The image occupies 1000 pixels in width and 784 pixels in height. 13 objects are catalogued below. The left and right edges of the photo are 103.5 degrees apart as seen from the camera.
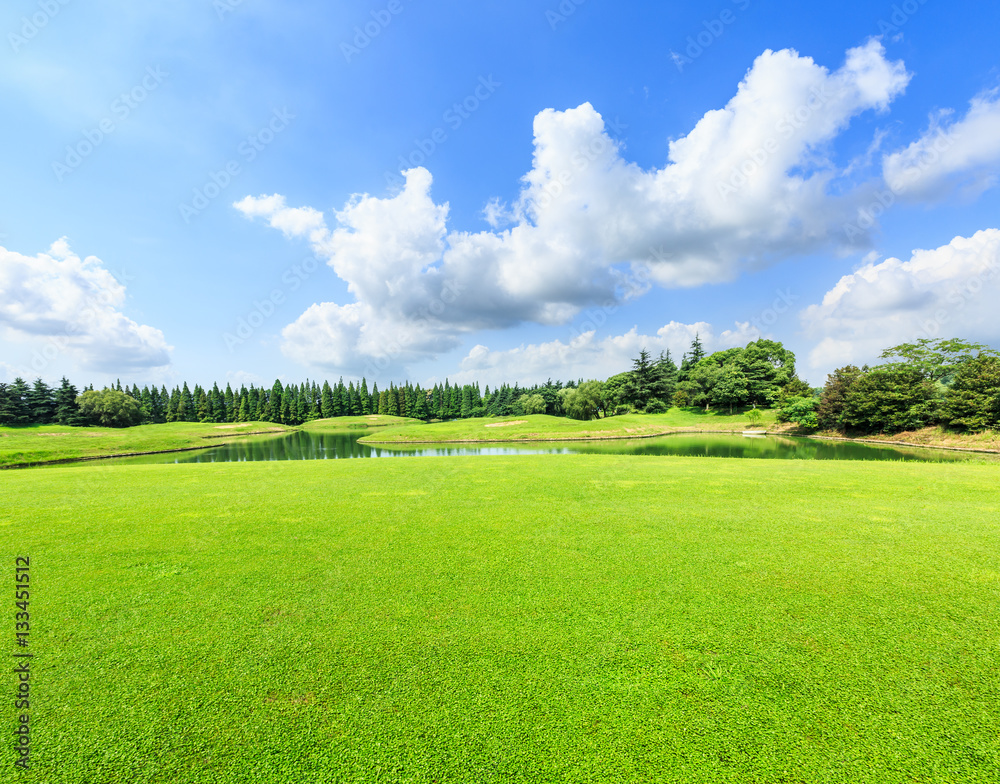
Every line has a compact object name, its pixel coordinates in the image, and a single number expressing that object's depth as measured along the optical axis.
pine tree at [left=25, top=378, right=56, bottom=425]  70.69
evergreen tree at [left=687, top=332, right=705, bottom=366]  82.50
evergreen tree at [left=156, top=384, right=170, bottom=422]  100.13
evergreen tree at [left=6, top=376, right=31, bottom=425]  67.31
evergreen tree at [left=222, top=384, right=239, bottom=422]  102.19
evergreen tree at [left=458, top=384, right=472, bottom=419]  109.88
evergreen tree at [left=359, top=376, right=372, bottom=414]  107.19
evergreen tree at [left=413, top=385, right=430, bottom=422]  106.10
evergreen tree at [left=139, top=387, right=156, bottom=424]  89.93
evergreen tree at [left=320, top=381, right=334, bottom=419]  104.06
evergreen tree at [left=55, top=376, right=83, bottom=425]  71.62
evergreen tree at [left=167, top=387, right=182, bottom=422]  98.76
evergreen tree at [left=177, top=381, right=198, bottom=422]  99.57
